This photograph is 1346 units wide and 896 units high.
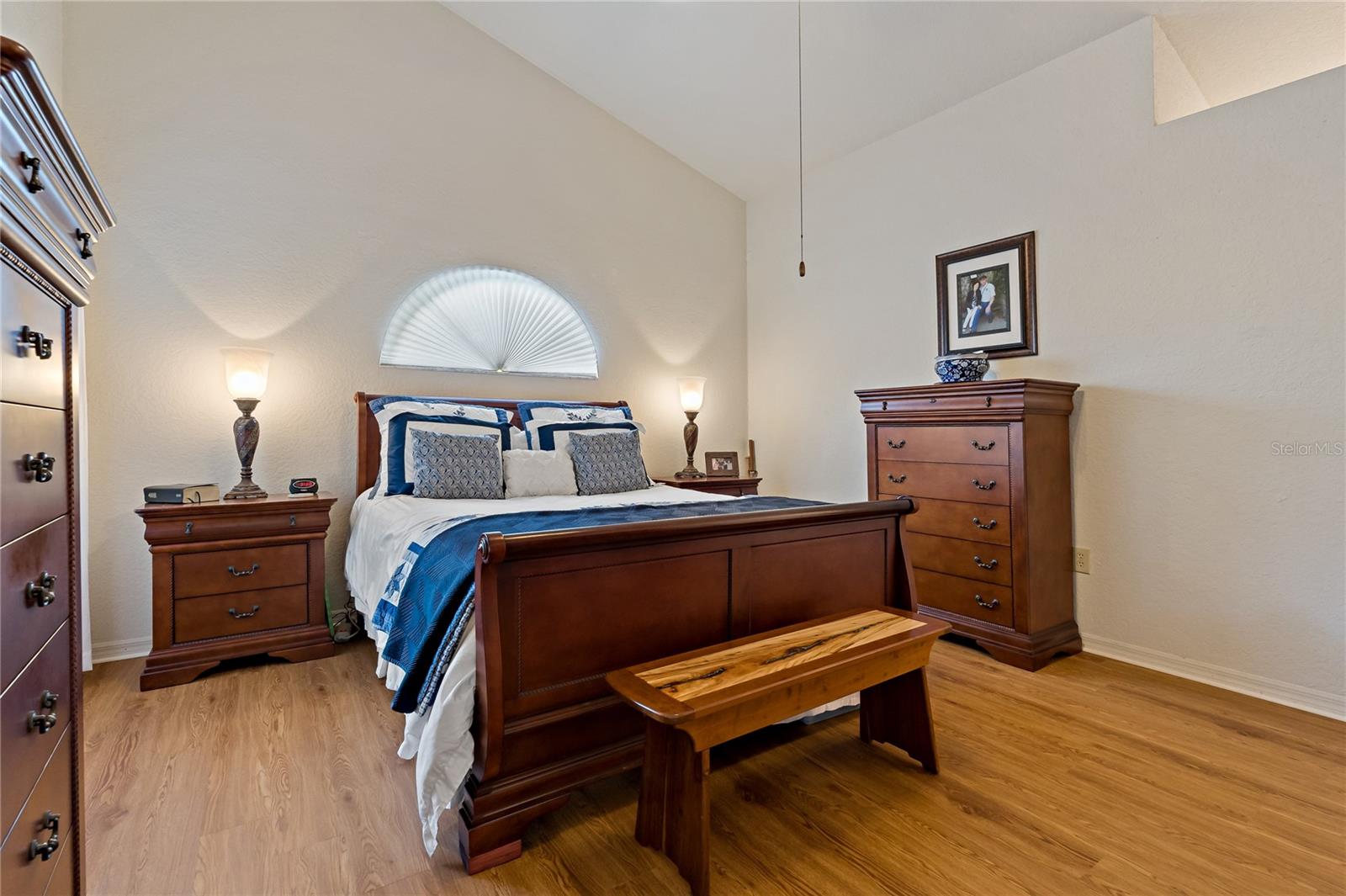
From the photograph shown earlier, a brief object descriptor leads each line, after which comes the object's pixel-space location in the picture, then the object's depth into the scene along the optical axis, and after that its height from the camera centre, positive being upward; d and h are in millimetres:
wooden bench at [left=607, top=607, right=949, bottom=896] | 1299 -564
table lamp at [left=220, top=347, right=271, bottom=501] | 2719 +286
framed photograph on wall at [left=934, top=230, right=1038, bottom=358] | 3012 +736
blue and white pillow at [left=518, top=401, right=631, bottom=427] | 3385 +212
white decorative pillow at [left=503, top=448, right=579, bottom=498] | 2941 -113
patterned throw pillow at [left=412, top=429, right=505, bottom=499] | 2725 -63
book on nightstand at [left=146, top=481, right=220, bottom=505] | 2508 -150
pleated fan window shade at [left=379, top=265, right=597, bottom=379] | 3424 +729
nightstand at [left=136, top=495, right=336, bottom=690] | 2475 -535
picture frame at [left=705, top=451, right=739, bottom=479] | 4270 -118
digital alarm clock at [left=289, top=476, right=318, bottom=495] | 2895 -148
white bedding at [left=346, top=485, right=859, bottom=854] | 1402 -506
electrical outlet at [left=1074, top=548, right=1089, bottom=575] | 2818 -547
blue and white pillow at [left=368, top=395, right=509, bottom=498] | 2891 +174
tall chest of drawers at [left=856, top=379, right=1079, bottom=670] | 2600 -301
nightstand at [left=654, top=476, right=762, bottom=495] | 3791 -235
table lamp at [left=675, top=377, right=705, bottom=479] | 4148 +326
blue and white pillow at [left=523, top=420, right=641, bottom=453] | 3248 +90
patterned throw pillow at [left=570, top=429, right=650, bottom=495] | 3102 -70
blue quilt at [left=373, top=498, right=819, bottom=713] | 1508 -379
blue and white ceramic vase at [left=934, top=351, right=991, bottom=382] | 2924 +358
